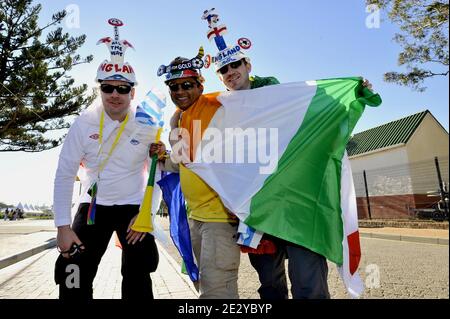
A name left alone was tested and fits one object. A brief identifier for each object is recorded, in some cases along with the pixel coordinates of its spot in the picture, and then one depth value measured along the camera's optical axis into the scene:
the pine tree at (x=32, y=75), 13.10
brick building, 19.38
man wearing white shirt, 2.67
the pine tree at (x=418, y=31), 10.41
